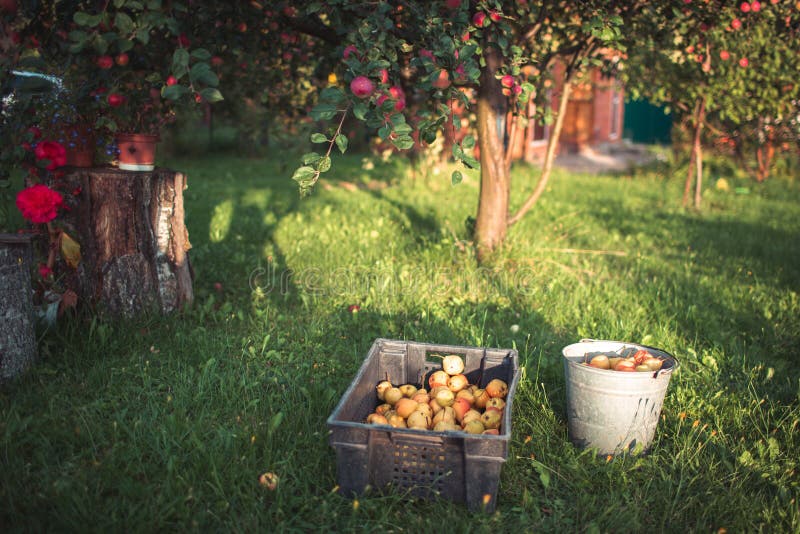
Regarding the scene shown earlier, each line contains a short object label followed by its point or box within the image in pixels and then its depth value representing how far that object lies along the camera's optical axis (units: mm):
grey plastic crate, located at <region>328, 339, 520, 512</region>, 2186
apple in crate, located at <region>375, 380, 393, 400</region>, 2783
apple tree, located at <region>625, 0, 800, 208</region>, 5020
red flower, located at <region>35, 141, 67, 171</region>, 3356
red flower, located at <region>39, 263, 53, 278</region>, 3608
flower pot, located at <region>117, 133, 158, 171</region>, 3778
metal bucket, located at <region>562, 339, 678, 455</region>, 2537
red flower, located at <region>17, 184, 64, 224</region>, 3240
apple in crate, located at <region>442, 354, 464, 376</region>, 2871
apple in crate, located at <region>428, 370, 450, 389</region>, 2801
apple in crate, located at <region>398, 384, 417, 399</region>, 2748
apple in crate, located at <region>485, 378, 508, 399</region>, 2689
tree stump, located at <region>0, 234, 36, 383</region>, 2926
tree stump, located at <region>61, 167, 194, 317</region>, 3664
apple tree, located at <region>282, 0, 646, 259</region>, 2529
